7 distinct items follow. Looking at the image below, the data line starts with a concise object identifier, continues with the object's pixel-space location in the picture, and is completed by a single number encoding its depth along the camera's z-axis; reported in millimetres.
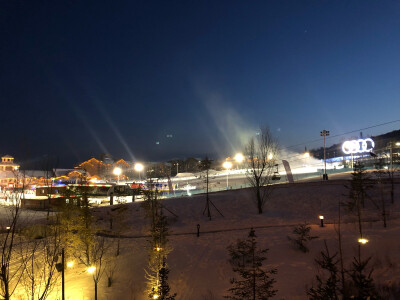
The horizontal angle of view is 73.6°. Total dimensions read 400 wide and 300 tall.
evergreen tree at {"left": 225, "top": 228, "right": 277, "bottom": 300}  12105
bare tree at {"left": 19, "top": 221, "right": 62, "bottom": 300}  13062
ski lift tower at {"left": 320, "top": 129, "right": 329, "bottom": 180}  41844
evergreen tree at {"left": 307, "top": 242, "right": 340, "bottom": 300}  6373
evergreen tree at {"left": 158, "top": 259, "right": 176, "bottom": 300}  8627
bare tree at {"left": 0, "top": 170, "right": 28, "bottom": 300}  6431
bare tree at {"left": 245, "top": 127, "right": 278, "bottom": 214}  24375
